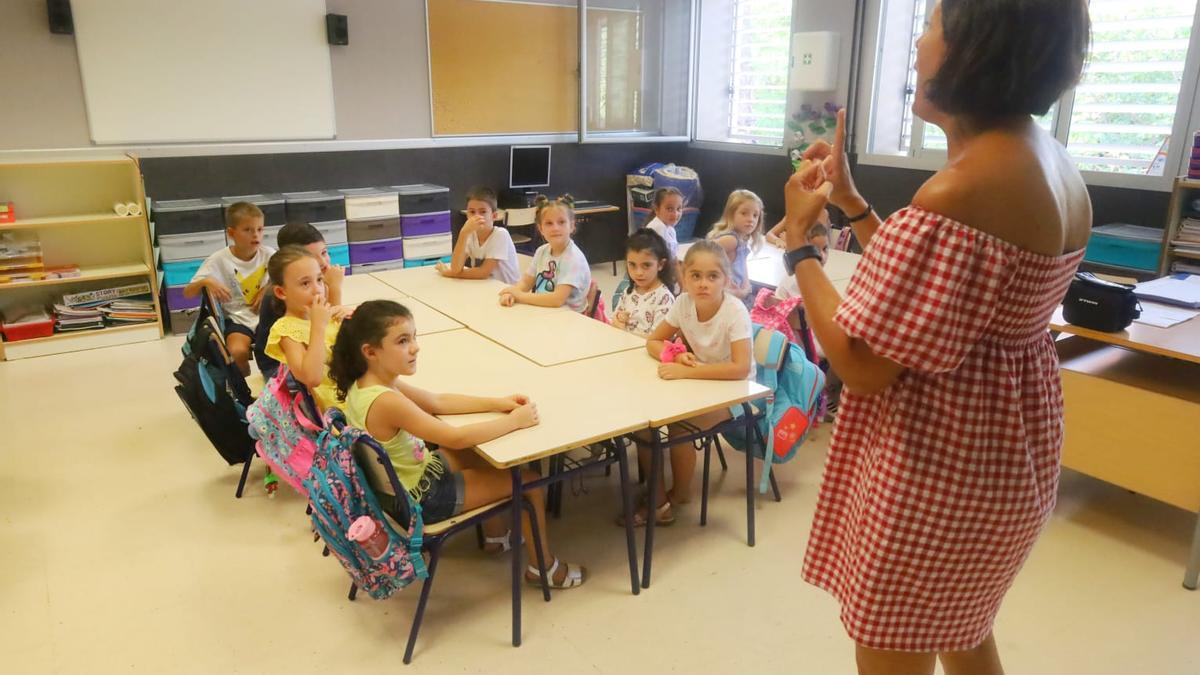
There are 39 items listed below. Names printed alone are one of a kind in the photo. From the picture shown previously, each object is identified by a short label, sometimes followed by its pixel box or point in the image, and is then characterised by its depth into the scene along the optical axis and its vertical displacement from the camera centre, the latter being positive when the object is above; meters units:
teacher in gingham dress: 1.03 -0.29
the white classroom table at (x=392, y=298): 3.11 -0.74
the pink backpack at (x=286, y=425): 2.46 -0.92
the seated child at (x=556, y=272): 3.39 -0.62
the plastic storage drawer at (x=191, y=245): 5.04 -0.75
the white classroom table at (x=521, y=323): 2.80 -0.75
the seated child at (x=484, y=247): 3.88 -0.59
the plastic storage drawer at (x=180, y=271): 5.08 -0.91
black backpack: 2.91 -0.96
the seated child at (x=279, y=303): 3.06 -0.60
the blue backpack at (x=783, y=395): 2.78 -0.93
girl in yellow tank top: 2.03 -0.74
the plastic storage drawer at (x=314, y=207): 5.48 -0.55
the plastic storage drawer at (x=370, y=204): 5.69 -0.55
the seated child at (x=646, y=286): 3.10 -0.63
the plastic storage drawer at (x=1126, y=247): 4.01 -0.59
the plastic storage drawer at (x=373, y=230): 5.76 -0.74
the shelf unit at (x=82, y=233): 4.79 -0.67
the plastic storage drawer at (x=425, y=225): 5.98 -0.73
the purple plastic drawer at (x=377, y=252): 5.82 -0.90
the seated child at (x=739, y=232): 3.76 -0.50
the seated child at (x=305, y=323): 2.46 -0.63
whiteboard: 5.00 +0.35
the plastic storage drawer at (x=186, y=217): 5.01 -0.57
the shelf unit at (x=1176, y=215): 3.79 -0.40
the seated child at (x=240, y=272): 3.54 -0.65
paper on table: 2.75 -0.64
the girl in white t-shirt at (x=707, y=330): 2.52 -0.67
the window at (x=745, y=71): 6.48 +0.47
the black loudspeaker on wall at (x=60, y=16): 4.73 +0.63
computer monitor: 6.42 -0.32
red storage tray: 4.70 -1.19
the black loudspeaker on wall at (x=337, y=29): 5.60 +0.65
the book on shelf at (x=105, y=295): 4.92 -1.04
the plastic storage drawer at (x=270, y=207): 5.37 -0.54
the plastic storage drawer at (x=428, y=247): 6.05 -0.91
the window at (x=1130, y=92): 4.09 +0.19
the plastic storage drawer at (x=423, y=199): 5.93 -0.53
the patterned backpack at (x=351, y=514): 1.95 -0.95
